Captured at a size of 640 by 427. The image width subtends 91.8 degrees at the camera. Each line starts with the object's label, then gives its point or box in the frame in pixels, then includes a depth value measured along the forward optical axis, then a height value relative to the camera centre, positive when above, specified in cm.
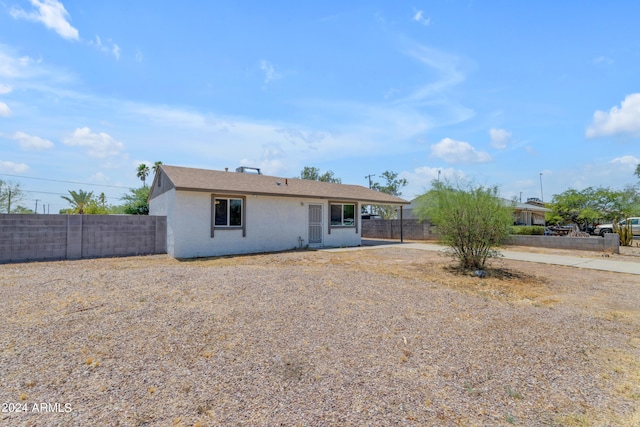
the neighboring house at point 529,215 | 2877 +111
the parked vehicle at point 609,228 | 2297 -25
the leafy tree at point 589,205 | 2636 +187
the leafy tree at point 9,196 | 2412 +272
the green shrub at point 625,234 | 1571 -47
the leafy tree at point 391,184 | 3831 +532
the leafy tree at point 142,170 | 3275 +613
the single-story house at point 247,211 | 1163 +70
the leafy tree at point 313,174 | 3944 +674
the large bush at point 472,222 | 848 +11
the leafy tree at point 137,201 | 2098 +190
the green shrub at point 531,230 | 1955 -31
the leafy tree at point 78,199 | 2238 +214
